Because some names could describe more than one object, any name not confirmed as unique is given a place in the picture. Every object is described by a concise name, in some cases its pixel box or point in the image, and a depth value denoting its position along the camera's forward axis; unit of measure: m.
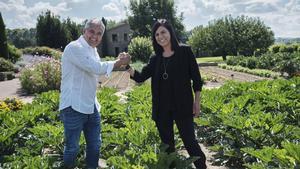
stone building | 41.02
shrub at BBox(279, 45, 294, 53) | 26.45
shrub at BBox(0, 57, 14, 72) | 16.05
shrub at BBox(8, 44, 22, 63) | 20.83
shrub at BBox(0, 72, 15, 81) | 14.22
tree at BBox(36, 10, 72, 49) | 28.49
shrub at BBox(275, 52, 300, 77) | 12.71
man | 2.57
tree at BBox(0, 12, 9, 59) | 19.24
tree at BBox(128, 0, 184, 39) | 37.98
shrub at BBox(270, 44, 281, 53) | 28.44
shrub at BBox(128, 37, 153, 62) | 17.58
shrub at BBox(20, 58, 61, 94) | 9.59
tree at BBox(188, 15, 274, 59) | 27.80
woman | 2.76
